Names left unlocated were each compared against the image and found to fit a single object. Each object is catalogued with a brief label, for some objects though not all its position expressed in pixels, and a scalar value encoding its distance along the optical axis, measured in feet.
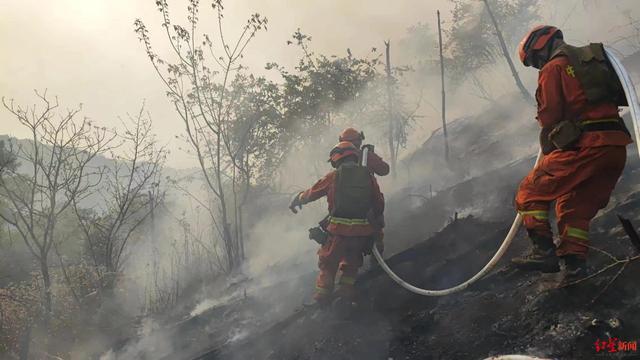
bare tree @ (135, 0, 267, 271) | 35.76
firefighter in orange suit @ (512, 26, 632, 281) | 8.91
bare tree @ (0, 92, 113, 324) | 28.37
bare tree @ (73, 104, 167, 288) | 34.06
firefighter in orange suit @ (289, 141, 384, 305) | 16.49
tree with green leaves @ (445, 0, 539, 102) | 69.97
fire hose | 7.57
